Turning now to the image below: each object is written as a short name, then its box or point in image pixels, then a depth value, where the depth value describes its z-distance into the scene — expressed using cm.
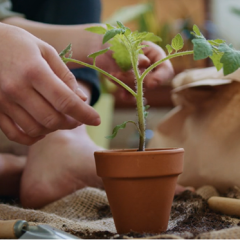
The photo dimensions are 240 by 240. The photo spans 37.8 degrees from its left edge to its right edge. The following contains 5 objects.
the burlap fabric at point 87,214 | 46
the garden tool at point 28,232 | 46
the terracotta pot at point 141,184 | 51
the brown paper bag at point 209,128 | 83
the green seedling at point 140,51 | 48
